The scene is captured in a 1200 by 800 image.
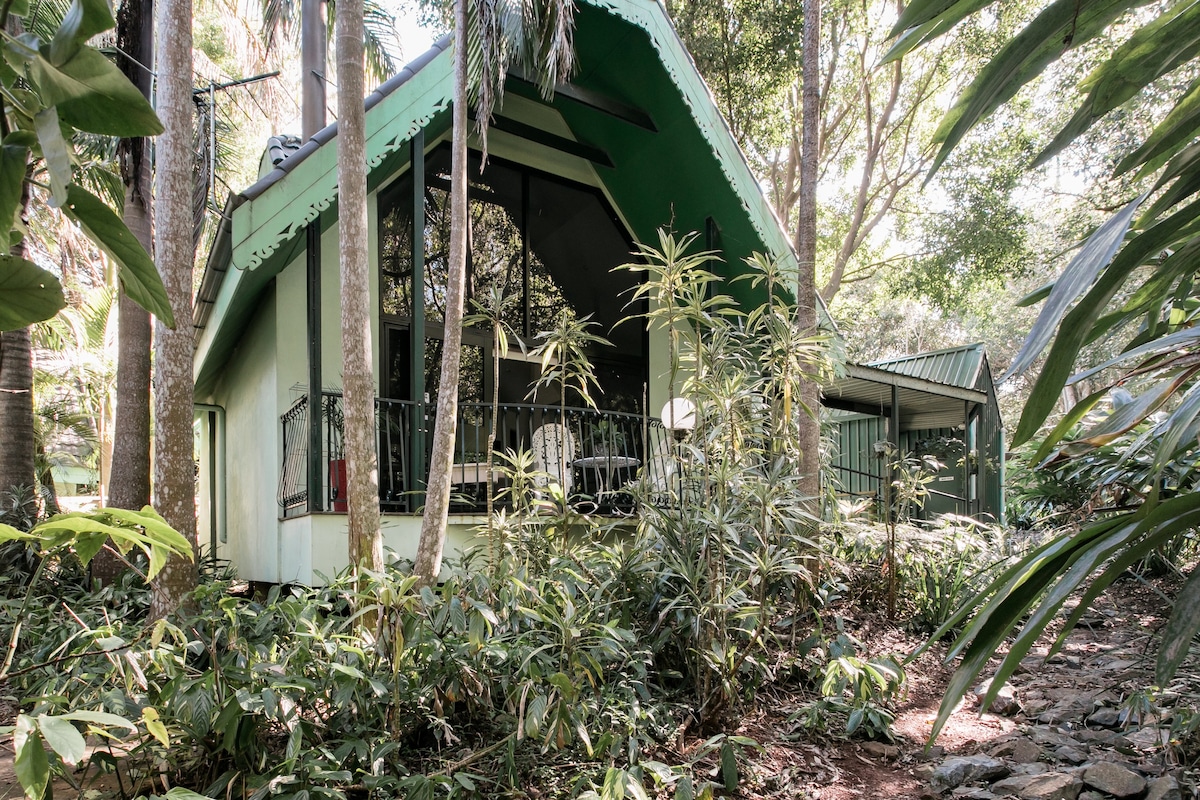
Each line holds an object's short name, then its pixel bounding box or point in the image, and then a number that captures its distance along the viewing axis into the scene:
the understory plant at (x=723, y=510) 3.97
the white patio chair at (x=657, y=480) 4.51
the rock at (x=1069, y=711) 4.25
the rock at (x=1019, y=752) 3.73
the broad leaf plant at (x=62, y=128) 0.39
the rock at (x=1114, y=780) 3.08
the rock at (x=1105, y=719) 4.01
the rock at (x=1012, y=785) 3.34
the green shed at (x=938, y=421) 10.32
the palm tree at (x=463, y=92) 4.34
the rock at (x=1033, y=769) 3.53
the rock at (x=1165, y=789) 2.87
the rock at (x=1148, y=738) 3.42
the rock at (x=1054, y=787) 3.17
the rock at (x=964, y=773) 3.55
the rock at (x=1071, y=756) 3.62
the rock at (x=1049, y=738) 3.87
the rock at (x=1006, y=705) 4.52
